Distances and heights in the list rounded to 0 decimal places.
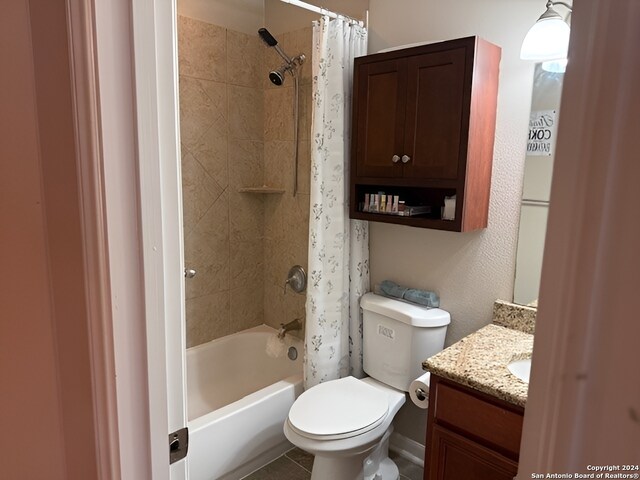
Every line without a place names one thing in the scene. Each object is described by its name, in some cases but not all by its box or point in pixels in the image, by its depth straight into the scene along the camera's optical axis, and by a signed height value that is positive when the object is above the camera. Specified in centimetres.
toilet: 172 -92
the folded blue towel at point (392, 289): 213 -51
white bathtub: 198 -116
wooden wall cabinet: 167 +23
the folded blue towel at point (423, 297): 204 -52
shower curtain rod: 197 +76
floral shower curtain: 200 -23
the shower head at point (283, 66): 246 +64
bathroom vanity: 135 -71
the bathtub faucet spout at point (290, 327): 270 -88
